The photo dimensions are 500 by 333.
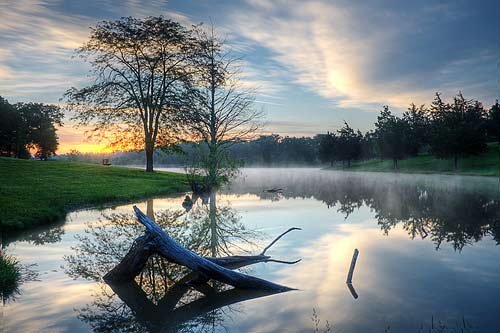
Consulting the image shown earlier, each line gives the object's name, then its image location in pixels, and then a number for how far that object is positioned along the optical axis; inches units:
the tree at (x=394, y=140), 3422.5
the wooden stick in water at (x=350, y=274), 391.3
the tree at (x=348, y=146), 4259.4
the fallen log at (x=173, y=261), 368.8
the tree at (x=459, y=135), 2704.2
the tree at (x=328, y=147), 4500.5
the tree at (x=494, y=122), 3226.6
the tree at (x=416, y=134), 3506.4
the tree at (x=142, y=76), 1988.2
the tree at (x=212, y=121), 1519.4
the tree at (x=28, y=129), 3006.9
